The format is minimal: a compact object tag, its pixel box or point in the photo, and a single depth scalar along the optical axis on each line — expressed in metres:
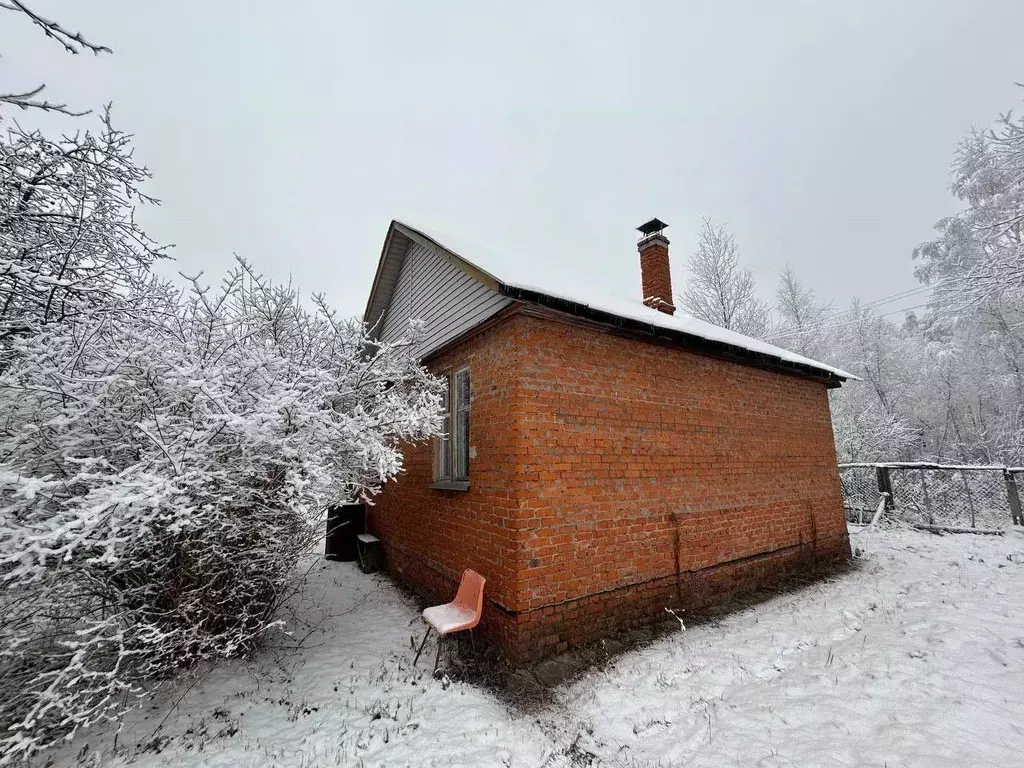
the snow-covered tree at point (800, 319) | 20.30
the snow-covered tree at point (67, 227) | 3.34
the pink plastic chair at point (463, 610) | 4.07
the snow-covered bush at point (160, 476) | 2.78
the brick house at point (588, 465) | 4.38
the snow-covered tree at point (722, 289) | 18.80
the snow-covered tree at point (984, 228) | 9.41
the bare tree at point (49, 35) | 2.02
